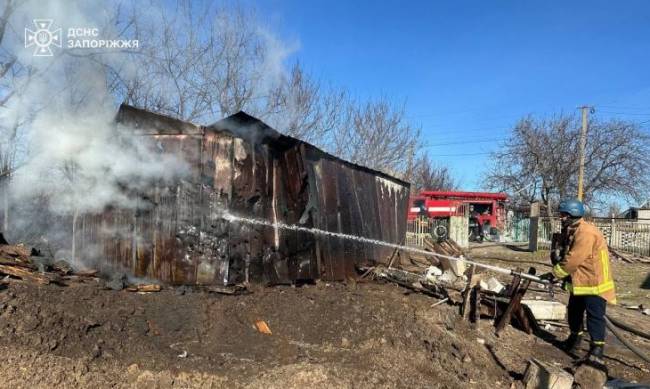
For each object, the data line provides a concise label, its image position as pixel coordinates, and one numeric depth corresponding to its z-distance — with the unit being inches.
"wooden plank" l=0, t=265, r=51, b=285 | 190.5
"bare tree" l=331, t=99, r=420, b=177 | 949.2
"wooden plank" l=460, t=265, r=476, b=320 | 250.1
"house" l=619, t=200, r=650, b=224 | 1238.9
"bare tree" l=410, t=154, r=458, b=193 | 1688.0
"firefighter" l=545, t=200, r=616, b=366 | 211.2
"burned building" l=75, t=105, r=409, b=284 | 236.1
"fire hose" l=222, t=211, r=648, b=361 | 210.7
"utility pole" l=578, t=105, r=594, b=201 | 1056.9
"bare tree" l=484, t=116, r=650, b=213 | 1285.7
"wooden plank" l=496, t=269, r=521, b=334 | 242.1
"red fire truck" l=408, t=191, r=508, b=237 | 869.8
